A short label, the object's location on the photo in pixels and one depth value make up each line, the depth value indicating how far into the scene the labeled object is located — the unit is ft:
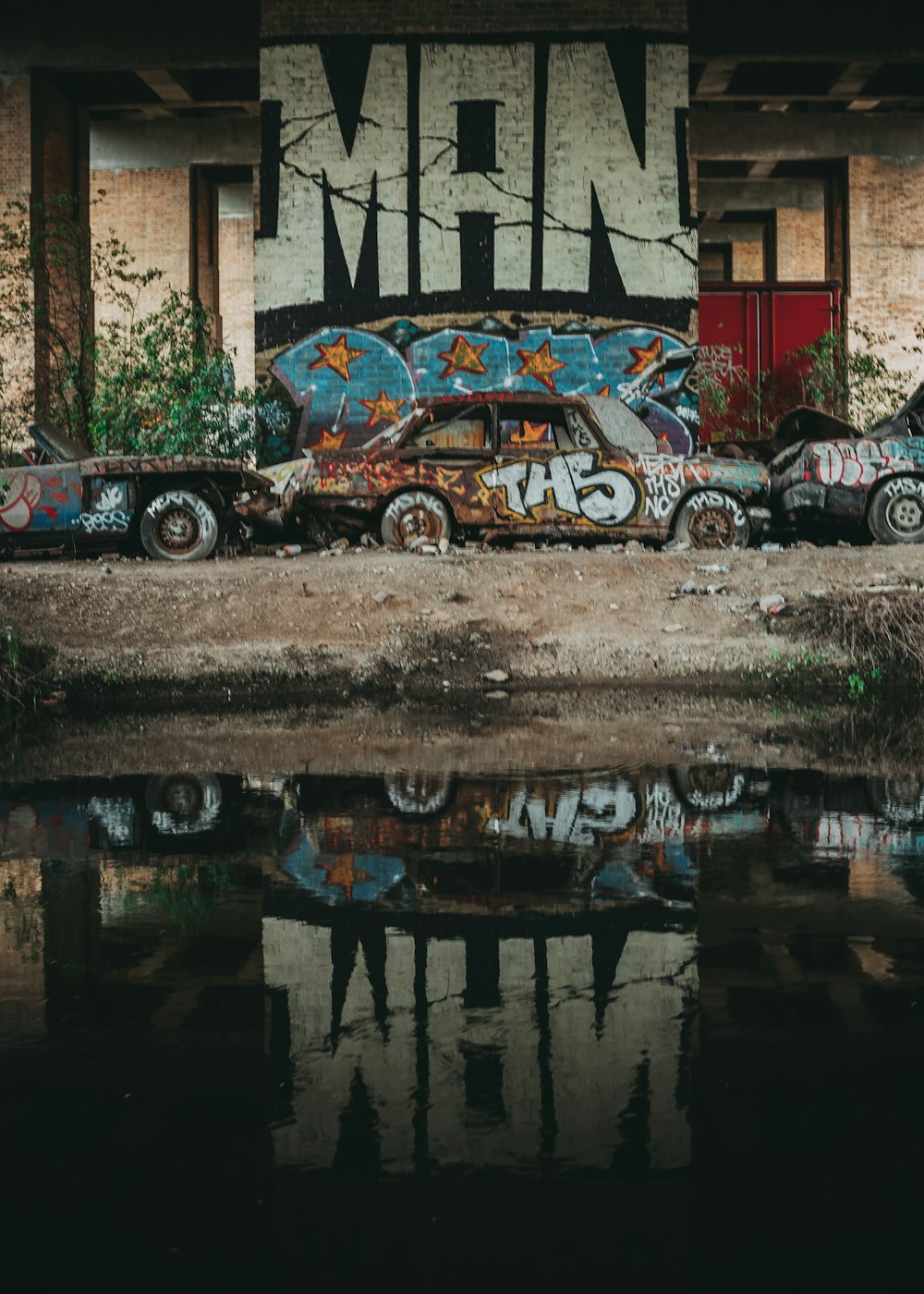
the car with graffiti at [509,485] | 39.99
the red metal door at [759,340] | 67.10
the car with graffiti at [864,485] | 40.57
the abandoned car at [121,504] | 36.76
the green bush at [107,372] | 54.34
